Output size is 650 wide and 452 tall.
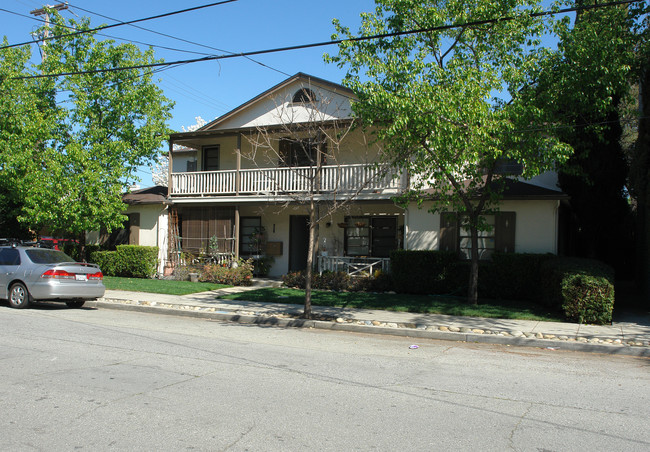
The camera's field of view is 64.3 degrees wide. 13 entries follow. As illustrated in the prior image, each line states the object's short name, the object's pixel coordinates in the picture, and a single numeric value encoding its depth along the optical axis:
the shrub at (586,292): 10.86
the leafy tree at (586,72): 11.45
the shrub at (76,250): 21.89
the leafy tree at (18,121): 18.67
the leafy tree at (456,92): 10.87
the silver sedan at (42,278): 12.56
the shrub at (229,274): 18.62
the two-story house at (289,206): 16.33
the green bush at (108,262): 21.00
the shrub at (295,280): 17.55
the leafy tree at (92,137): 18.02
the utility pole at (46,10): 19.32
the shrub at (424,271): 15.40
